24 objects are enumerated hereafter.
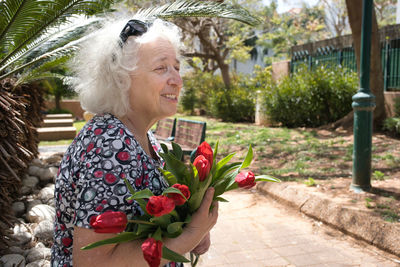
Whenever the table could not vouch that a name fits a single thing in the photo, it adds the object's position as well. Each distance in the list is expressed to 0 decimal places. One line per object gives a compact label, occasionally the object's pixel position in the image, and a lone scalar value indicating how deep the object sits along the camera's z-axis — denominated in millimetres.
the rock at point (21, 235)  3523
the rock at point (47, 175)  5559
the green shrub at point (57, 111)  19250
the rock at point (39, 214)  4043
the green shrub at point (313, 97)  10711
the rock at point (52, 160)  6847
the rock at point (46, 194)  4720
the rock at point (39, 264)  3088
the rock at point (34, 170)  5594
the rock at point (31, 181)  5090
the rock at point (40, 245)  3482
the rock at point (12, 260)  3002
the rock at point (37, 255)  3215
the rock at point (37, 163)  6072
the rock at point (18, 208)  4275
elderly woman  1268
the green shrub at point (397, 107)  8742
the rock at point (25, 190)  4861
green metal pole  4832
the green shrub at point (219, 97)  14914
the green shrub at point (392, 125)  8266
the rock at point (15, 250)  3301
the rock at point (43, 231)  3682
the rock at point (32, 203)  4391
